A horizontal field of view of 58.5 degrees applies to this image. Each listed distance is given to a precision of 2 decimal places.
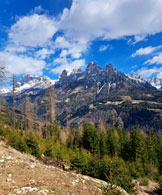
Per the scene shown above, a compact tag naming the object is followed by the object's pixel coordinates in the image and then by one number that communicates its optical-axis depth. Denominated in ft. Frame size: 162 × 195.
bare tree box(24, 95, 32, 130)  178.44
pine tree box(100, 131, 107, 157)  151.44
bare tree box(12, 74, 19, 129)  121.43
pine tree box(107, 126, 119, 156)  154.81
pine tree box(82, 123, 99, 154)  151.64
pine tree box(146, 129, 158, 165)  141.08
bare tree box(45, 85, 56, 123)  146.97
